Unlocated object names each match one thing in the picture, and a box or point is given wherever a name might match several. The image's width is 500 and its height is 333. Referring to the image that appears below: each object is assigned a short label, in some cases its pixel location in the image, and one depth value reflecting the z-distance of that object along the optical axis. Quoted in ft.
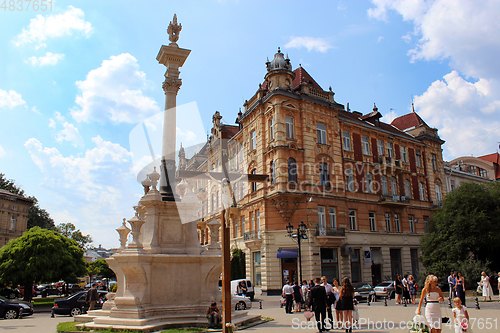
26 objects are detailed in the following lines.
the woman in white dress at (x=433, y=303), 26.81
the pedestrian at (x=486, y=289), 63.46
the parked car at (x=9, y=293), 118.77
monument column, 43.09
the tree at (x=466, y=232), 90.07
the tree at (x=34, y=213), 201.16
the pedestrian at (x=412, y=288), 67.76
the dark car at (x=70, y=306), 61.77
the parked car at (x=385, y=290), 84.07
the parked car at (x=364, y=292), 76.89
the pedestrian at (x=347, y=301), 35.50
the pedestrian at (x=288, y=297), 54.80
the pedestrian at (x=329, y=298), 39.30
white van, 82.53
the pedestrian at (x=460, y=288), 49.12
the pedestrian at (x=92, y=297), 52.51
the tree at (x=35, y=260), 82.58
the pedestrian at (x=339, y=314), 36.78
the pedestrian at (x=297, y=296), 56.36
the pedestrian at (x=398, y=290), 65.41
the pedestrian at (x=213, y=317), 33.96
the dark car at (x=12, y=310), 60.70
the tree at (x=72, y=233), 248.73
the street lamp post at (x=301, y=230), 74.97
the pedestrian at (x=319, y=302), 37.93
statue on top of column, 48.83
